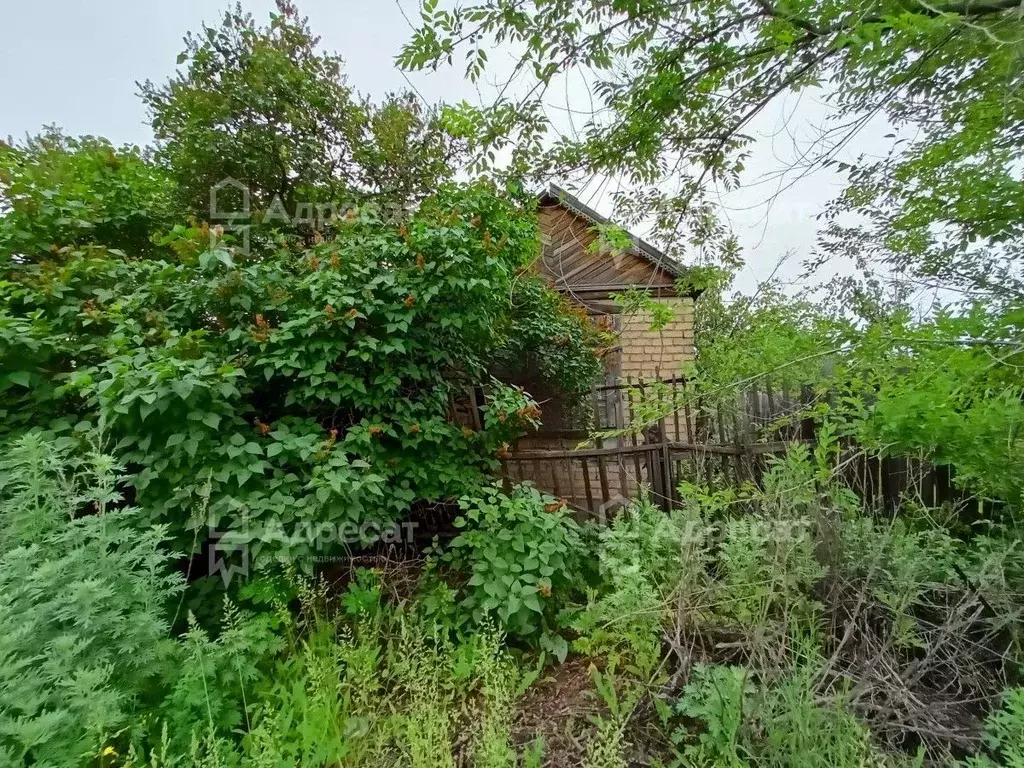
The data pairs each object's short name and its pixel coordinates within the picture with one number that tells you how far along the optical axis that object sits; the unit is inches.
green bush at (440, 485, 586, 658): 88.7
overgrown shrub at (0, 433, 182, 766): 53.2
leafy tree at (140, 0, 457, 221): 165.2
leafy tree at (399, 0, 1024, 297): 68.4
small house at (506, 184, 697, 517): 143.7
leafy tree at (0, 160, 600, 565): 86.2
